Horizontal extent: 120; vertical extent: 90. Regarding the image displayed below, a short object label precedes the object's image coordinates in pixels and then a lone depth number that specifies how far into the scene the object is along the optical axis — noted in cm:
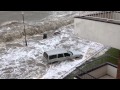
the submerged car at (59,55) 1537
